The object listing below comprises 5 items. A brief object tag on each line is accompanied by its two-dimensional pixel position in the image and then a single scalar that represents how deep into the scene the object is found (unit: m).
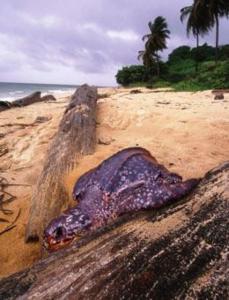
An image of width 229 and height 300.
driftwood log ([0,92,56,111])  10.26
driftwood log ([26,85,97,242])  2.75
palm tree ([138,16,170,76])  27.91
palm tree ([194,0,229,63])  19.97
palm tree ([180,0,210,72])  21.64
